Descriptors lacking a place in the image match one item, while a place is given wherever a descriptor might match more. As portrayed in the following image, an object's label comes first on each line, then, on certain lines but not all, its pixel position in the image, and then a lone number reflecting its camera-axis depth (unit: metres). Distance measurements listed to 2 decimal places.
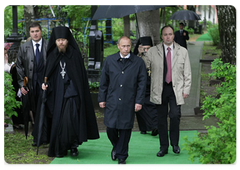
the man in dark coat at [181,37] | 30.99
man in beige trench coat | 11.24
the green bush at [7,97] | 11.33
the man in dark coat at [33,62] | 12.46
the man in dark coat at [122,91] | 10.39
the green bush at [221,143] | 7.77
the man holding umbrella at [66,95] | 11.09
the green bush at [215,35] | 45.93
